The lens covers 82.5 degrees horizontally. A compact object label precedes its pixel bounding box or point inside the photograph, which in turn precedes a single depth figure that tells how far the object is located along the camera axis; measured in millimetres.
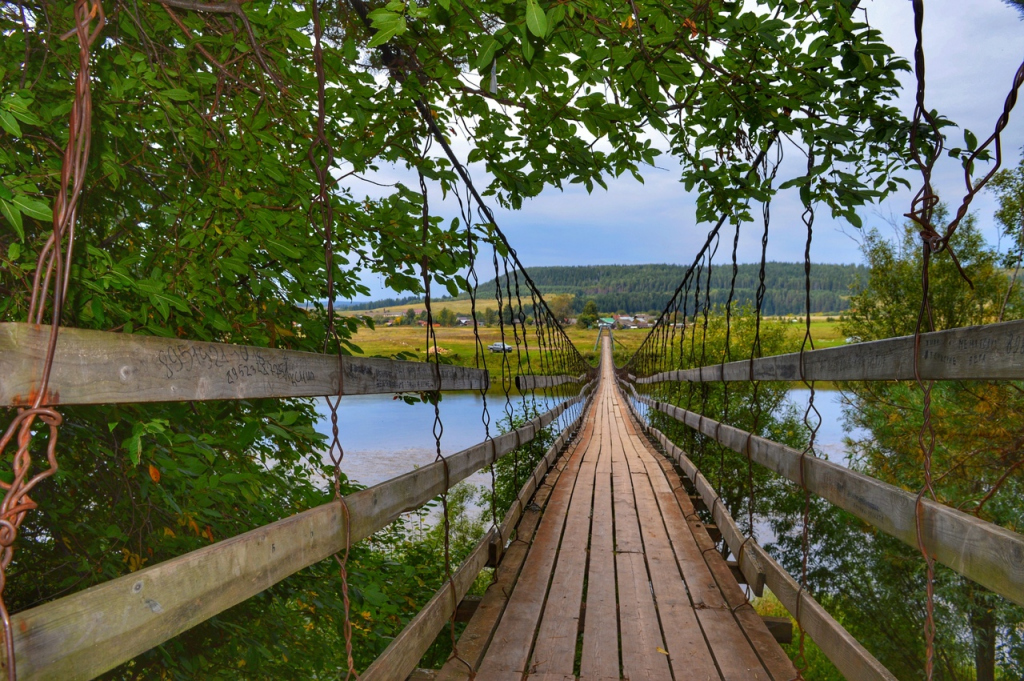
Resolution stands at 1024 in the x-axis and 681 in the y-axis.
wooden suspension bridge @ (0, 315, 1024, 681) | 722
